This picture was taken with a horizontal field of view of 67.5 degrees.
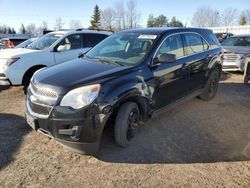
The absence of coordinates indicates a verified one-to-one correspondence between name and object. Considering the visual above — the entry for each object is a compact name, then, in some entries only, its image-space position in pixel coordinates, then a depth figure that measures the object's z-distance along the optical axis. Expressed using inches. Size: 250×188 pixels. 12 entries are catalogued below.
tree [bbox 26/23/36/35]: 2552.9
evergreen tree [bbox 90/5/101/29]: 1798.8
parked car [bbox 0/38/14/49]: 429.8
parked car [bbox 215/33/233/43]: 696.9
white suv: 190.5
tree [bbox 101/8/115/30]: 1718.7
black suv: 94.6
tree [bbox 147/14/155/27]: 1828.8
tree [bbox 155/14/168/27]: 1904.5
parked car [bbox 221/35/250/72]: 295.1
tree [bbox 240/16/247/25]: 2210.3
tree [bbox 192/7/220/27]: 1906.8
